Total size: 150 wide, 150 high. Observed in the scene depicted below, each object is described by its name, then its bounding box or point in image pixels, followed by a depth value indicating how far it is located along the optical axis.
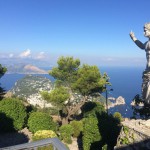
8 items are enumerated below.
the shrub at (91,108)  19.83
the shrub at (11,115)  15.81
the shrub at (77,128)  16.72
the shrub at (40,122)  15.43
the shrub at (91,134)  11.74
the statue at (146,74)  6.83
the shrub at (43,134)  12.77
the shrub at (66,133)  15.57
